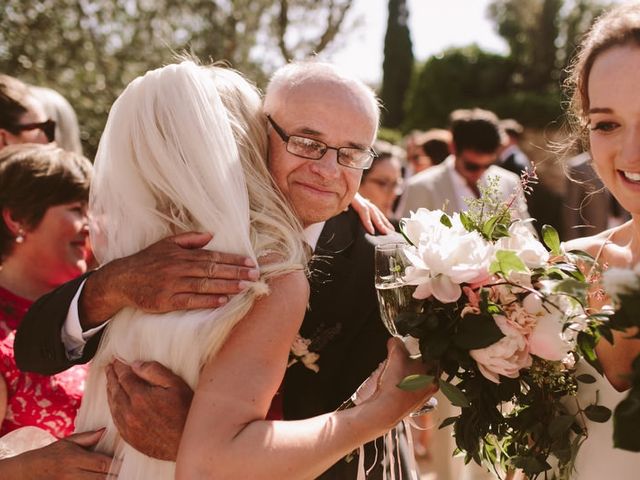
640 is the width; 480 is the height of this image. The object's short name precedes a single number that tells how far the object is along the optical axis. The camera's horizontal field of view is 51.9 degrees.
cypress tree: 26.22
